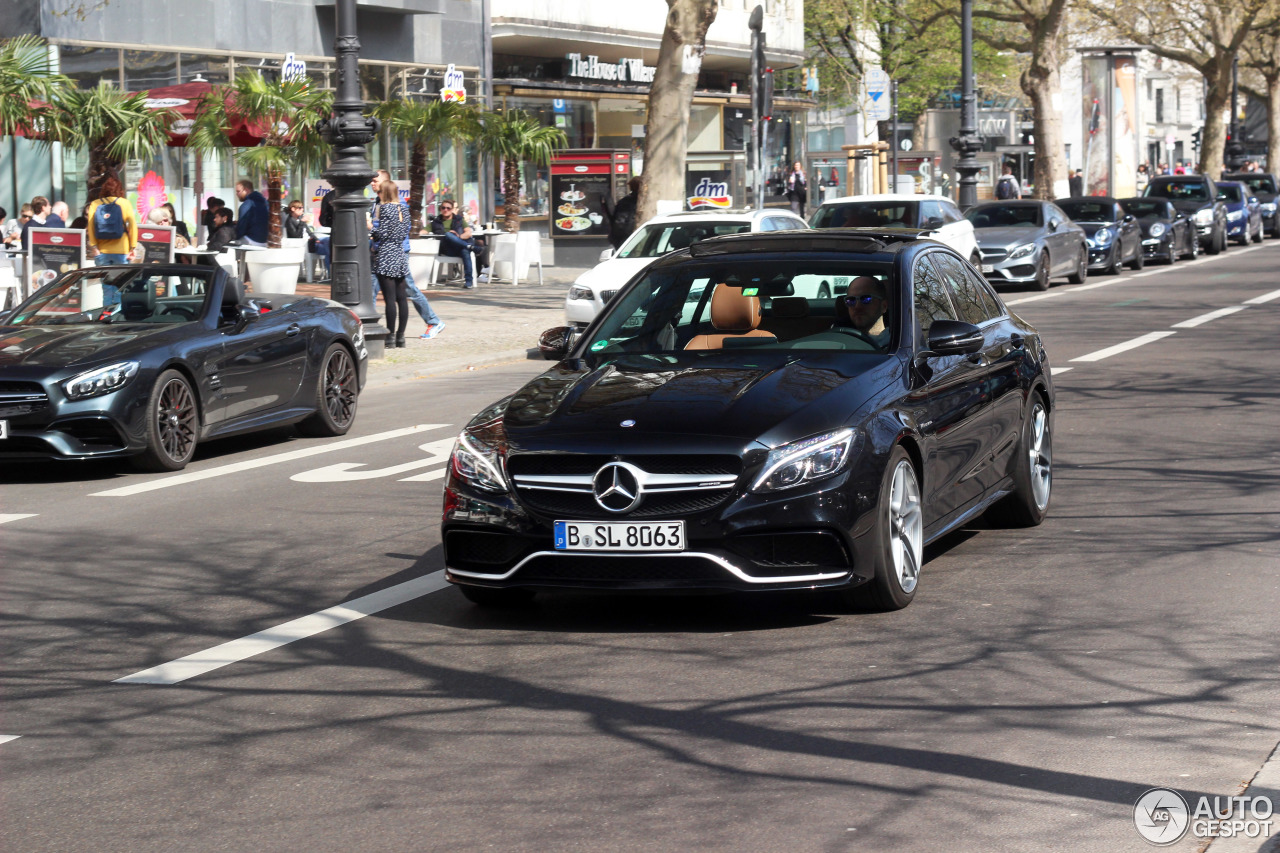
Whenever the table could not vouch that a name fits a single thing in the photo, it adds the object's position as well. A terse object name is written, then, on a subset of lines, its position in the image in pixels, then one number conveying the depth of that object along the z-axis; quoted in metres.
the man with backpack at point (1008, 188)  44.47
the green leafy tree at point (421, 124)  31.70
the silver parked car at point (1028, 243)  28.78
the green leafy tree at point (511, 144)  32.78
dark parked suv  40.72
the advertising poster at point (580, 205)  34.38
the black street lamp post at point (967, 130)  37.12
